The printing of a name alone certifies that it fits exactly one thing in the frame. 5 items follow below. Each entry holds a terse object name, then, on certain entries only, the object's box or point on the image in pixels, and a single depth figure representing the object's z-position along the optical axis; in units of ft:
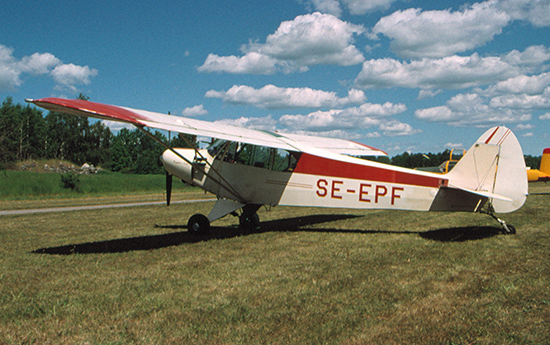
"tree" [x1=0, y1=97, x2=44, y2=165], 196.61
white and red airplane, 25.25
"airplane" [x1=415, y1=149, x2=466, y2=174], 66.95
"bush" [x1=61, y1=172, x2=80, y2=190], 95.81
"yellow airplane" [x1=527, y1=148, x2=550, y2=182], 72.15
